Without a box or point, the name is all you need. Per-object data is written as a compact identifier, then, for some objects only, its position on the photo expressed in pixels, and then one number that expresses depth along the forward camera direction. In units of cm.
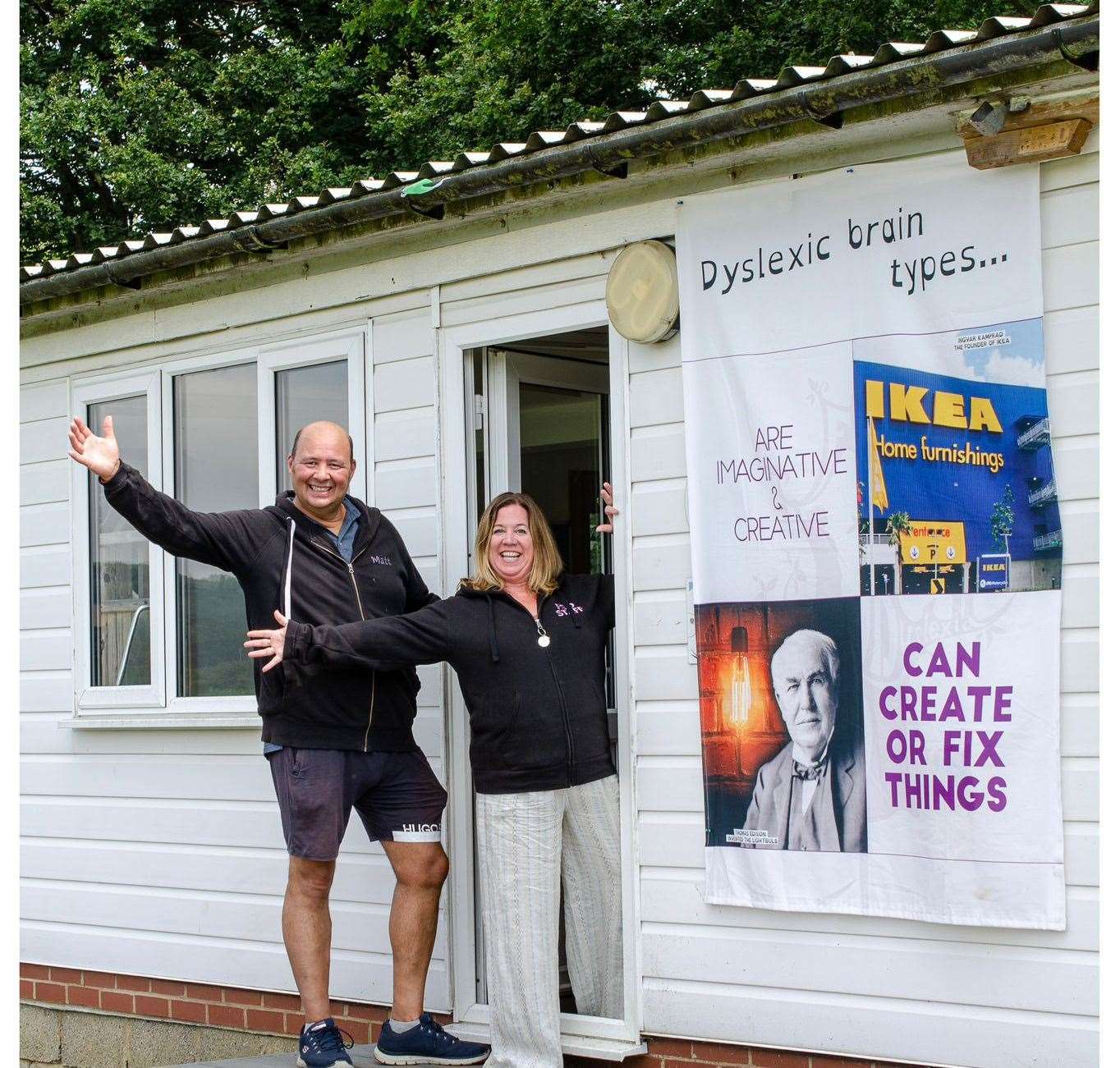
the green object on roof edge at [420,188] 588
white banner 478
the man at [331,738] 580
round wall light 563
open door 645
